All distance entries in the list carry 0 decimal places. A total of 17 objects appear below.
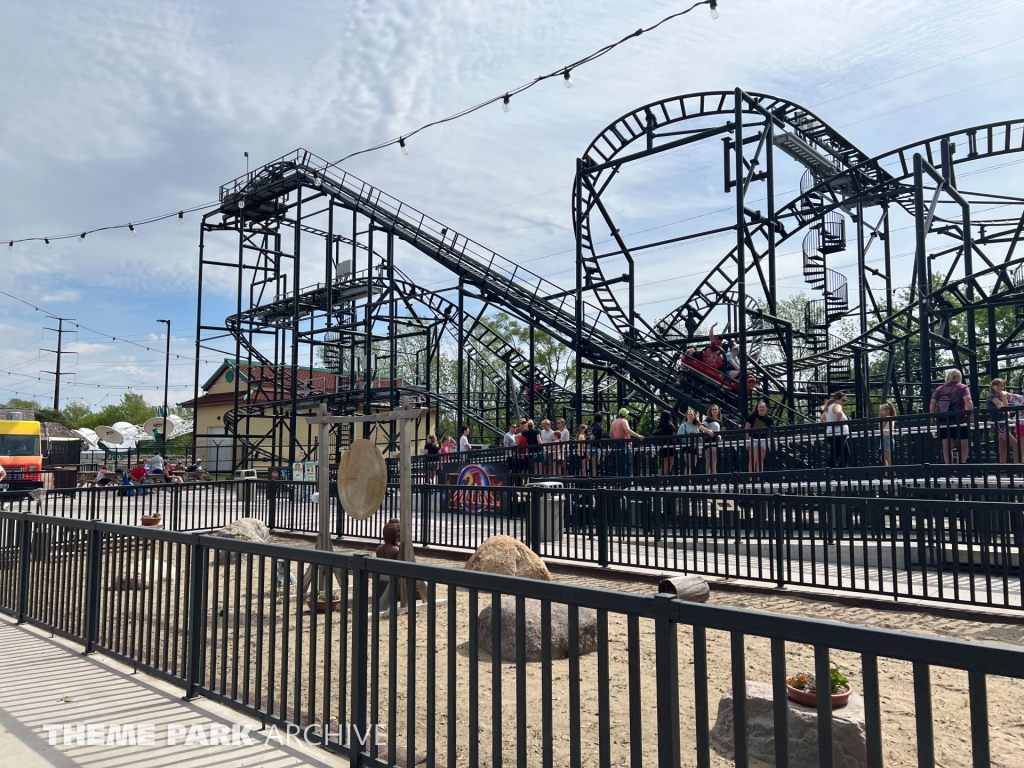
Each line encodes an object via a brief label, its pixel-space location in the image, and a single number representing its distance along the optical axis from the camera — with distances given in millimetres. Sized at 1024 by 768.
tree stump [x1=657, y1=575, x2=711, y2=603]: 7344
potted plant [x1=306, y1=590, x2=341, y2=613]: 8578
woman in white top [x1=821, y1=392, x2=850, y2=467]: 13719
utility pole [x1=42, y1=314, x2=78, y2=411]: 63438
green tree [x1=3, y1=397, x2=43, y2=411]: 93600
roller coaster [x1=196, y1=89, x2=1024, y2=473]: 21156
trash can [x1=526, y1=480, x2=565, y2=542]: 10914
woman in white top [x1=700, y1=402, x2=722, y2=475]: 15040
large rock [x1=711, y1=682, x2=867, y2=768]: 3896
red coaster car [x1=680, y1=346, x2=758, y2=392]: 21766
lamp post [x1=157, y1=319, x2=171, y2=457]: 49844
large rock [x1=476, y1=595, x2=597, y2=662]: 5949
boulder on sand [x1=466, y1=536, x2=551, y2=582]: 8141
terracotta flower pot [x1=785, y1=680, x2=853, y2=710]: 4113
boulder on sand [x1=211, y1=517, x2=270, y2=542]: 11984
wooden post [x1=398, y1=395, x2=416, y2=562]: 8734
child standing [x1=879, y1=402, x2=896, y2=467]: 13039
